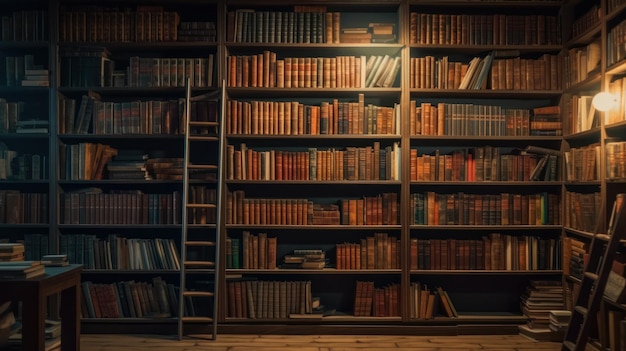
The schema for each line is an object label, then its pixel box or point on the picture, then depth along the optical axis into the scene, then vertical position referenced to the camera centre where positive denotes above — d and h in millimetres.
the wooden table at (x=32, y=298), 2848 -579
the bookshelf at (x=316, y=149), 4805 +192
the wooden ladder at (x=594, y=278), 3598 -625
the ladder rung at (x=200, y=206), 4629 -242
